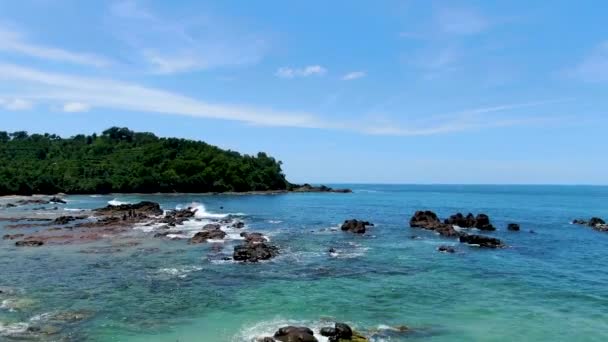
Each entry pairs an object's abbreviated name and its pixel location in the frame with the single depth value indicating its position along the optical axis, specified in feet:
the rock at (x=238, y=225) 212.11
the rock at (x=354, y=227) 199.70
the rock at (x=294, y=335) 67.10
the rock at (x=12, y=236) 169.60
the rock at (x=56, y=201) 357.20
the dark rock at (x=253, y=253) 131.44
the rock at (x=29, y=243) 153.07
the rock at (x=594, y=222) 242.66
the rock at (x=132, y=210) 254.63
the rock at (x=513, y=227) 219.41
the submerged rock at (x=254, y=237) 162.81
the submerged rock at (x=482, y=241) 165.37
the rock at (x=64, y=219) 215.12
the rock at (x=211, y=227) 196.09
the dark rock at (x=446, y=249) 151.84
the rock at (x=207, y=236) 166.30
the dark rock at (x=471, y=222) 220.43
